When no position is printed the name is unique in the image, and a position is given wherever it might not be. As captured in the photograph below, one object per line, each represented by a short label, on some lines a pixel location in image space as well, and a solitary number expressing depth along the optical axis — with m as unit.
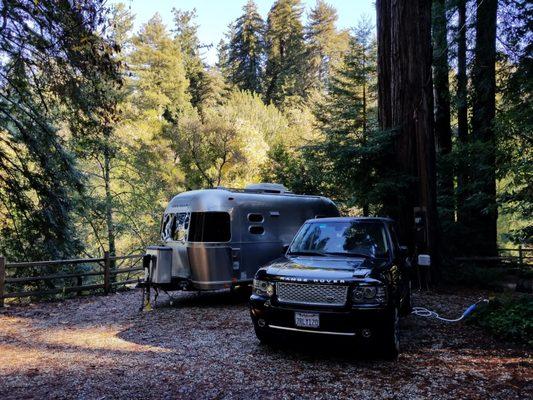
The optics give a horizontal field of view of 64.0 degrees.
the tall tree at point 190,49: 42.69
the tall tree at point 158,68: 34.50
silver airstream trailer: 9.95
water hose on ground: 7.97
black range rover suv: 5.31
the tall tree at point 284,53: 49.12
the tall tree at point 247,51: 50.25
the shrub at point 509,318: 6.48
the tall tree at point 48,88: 7.39
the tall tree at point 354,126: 12.16
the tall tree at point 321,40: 53.59
